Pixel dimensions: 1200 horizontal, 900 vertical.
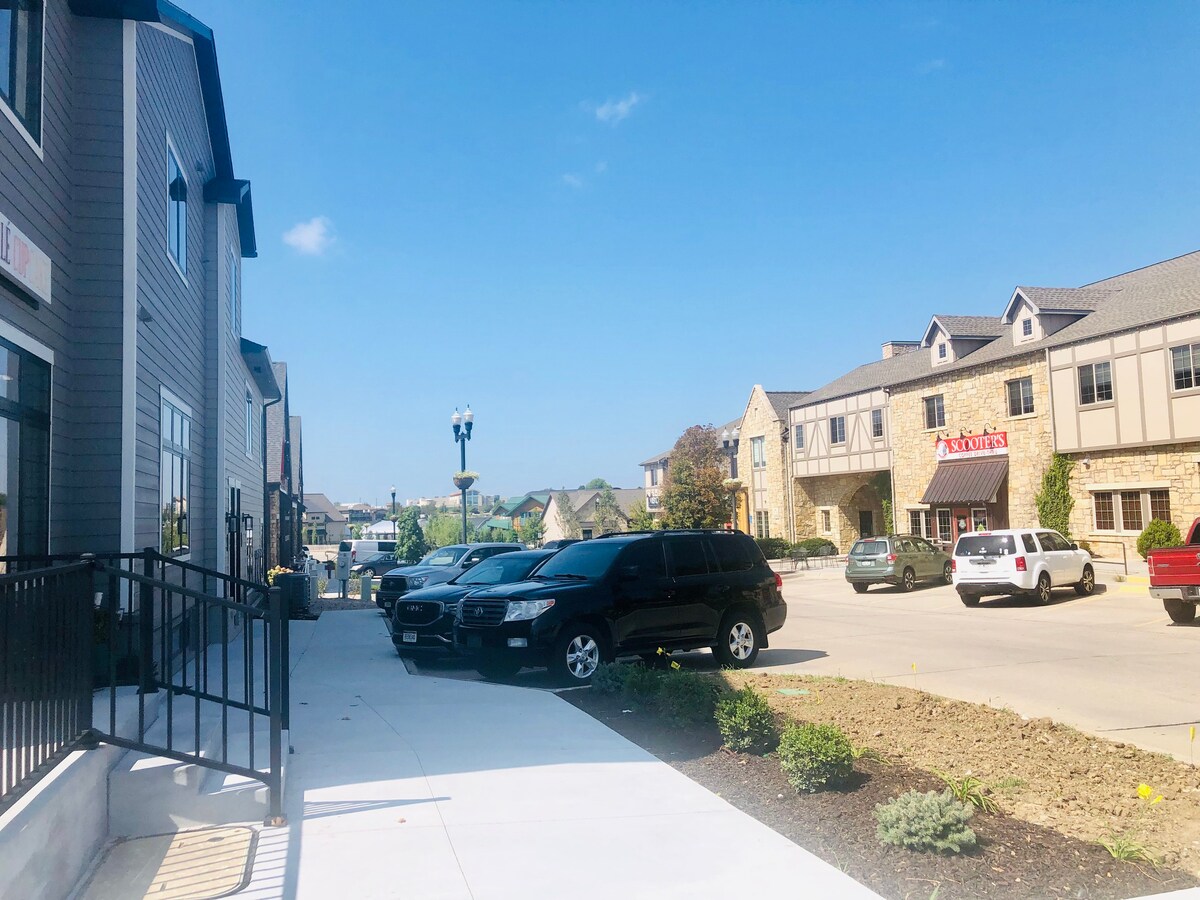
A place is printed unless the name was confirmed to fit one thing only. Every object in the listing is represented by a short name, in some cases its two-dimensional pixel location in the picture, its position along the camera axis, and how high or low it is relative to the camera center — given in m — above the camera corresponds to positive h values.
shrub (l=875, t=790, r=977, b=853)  5.09 -1.70
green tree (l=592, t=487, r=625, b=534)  74.19 +0.71
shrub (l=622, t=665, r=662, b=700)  9.23 -1.57
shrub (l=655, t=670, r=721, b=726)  8.24 -1.59
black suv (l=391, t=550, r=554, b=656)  13.53 -1.16
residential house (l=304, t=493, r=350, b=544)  110.31 +1.85
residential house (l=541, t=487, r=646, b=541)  89.50 +1.94
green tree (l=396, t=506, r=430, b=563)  52.31 -0.35
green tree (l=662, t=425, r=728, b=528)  45.28 +1.85
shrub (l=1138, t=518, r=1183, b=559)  25.16 -0.77
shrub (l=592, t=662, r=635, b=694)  9.77 -1.60
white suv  21.66 -1.23
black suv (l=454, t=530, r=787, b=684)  11.28 -1.02
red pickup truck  15.84 -1.13
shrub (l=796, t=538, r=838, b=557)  44.62 -1.31
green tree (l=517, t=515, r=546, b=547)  86.31 -0.20
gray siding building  7.57 +2.49
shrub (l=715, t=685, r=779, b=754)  7.26 -1.60
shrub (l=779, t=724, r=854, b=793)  6.17 -1.58
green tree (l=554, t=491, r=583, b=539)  82.06 +0.87
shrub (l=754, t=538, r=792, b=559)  44.25 -1.30
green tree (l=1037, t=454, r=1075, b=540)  30.02 +0.46
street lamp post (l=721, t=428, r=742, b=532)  46.33 +3.62
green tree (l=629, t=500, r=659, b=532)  56.00 +0.34
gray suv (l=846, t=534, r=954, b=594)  27.52 -1.37
